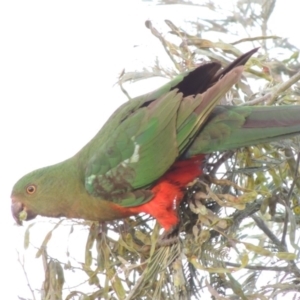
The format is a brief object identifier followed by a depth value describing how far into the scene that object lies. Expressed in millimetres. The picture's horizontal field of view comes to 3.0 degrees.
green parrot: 4718
